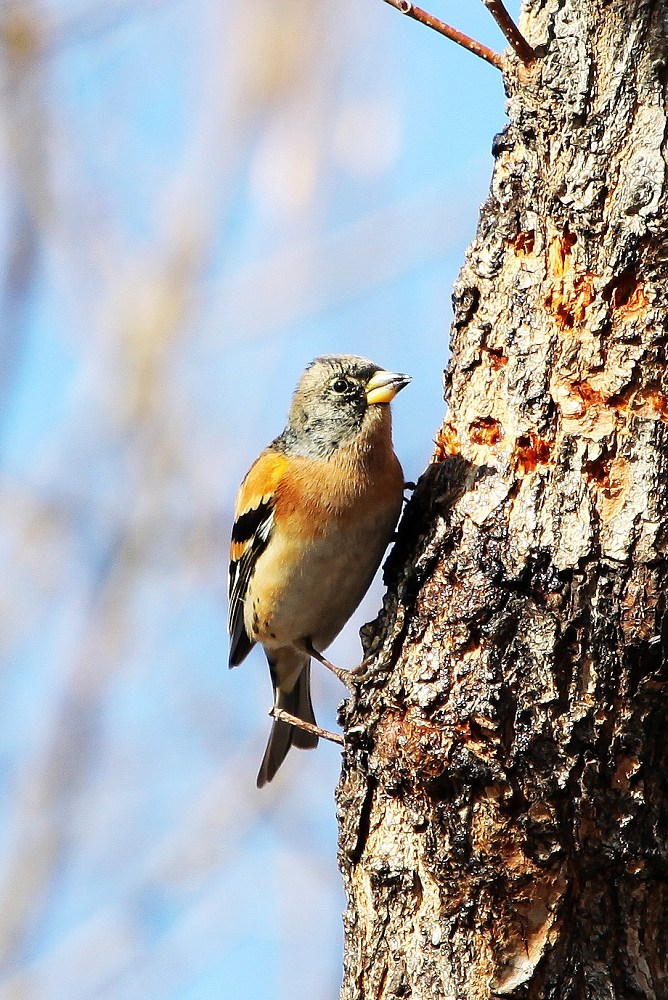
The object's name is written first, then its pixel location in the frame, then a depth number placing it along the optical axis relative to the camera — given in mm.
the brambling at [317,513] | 9953
